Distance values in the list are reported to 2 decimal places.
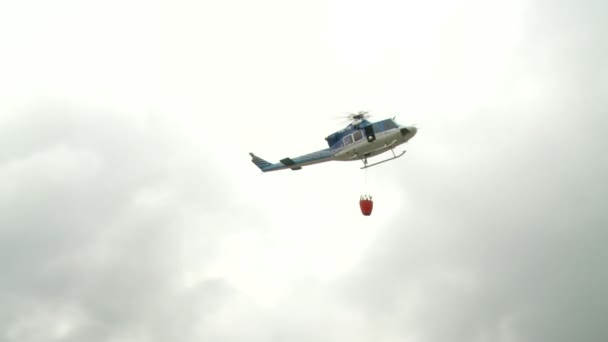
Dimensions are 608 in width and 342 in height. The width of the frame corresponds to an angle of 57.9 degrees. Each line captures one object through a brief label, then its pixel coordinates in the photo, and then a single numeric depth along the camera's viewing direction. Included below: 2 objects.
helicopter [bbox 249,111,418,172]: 54.31
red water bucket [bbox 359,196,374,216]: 53.16
